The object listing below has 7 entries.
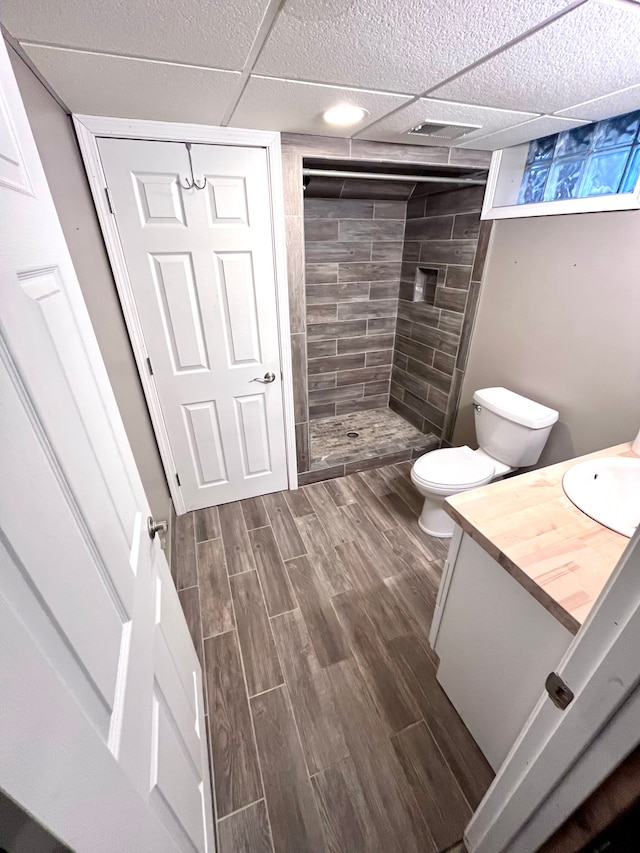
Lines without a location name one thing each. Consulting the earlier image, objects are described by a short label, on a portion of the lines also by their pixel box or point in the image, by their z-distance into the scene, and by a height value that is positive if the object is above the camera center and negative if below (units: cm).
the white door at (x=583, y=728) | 48 -68
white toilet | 186 -109
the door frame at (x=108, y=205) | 141 +22
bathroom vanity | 88 -85
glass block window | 150 +35
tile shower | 231 -46
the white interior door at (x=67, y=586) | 33 -36
